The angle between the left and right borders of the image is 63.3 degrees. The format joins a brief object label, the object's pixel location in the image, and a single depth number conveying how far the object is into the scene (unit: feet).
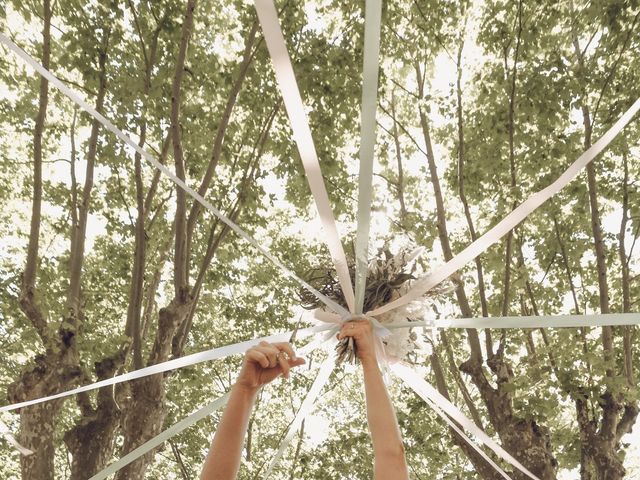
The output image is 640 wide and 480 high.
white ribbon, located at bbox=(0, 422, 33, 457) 7.70
